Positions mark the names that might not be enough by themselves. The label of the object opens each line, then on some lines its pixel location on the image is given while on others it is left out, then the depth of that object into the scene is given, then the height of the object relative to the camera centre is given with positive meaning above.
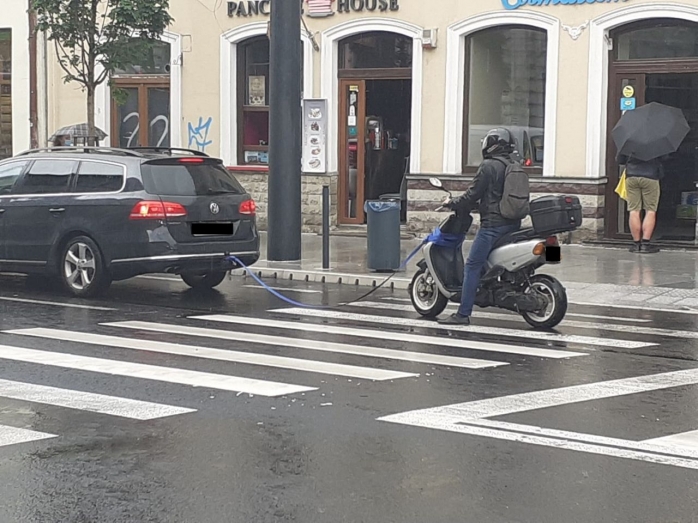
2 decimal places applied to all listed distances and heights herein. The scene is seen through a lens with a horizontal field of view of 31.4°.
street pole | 16.94 +0.00
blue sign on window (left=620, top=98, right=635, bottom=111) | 18.69 +0.71
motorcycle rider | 11.11 -0.50
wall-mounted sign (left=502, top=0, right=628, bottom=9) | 18.62 +2.23
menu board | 21.08 +0.25
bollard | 15.82 -1.06
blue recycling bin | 15.61 -1.10
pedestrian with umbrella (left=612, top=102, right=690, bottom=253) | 17.28 -0.01
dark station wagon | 13.06 -0.76
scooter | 11.00 -1.13
